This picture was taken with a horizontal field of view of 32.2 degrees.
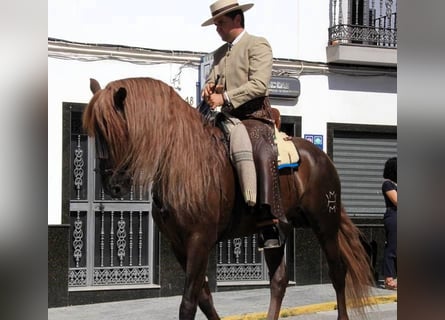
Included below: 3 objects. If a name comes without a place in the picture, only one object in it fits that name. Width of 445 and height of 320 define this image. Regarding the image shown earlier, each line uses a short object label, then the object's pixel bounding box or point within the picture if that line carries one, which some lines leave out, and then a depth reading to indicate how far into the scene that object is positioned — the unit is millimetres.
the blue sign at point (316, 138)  11656
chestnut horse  5020
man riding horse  5695
